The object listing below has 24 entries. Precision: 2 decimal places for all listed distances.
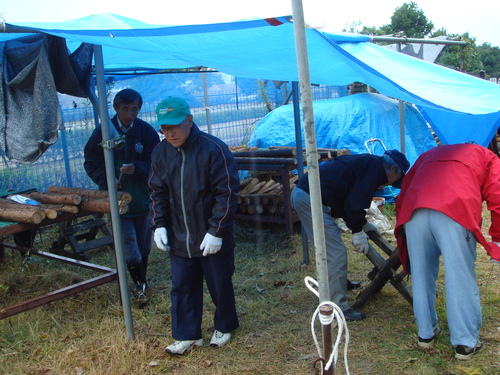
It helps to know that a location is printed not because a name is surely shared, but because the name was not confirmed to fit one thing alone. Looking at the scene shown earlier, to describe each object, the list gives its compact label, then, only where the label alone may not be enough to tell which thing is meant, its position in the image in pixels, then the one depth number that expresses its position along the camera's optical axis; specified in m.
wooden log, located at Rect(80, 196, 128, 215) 3.90
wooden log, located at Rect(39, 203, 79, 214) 3.89
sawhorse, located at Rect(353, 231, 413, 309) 4.14
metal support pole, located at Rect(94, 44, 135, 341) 3.58
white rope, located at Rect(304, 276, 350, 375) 2.23
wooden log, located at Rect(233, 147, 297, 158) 6.55
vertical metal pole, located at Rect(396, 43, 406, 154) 7.90
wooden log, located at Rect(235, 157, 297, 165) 5.99
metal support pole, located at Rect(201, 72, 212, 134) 10.57
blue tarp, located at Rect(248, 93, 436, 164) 8.97
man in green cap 3.42
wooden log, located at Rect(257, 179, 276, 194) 6.86
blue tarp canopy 3.10
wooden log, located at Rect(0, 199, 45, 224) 3.70
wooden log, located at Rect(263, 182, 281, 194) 6.84
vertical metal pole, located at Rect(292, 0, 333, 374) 2.11
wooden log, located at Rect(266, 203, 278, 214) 6.69
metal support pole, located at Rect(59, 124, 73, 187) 8.95
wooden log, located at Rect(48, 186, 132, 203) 3.98
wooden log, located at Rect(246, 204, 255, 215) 6.80
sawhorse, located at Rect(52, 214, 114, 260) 6.00
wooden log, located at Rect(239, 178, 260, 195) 7.02
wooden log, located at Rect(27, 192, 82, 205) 3.93
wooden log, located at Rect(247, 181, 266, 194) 6.91
